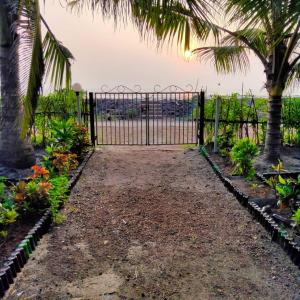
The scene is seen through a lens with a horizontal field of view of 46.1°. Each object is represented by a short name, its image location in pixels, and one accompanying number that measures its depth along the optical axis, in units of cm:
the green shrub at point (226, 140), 795
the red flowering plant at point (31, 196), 432
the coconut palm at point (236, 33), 356
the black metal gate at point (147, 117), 890
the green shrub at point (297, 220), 384
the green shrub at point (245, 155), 603
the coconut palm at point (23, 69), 444
